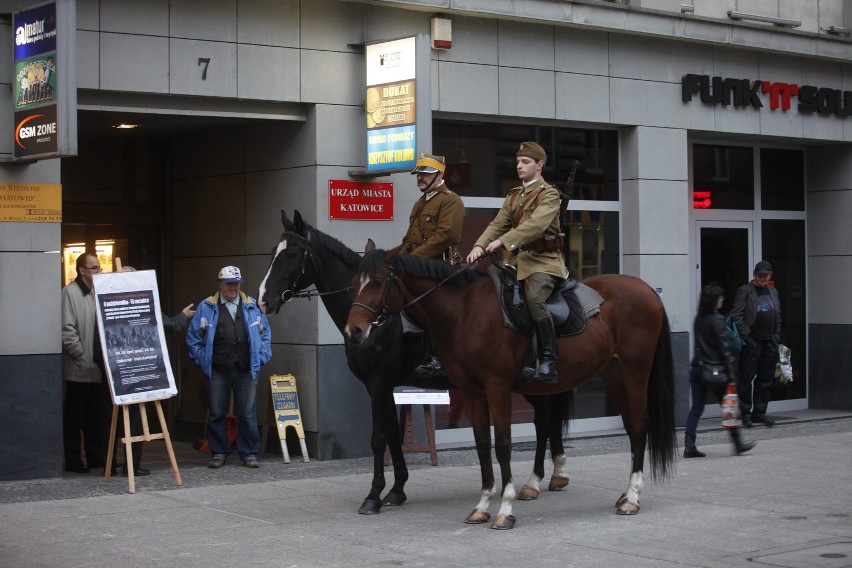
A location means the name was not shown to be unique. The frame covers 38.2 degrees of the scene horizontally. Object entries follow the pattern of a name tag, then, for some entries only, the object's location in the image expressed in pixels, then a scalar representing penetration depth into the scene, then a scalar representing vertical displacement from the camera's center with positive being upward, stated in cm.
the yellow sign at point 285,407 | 1262 -137
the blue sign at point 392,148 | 1239 +129
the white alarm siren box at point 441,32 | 1351 +266
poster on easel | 1105 -56
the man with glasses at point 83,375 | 1166 -95
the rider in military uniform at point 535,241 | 935 +25
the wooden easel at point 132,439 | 1084 -146
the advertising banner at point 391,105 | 1241 +174
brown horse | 903 -58
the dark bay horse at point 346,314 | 999 -34
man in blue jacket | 1235 -79
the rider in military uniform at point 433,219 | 1013 +46
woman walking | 1288 -83
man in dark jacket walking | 1573 -83
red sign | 1284 +79
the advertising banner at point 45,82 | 1042 +168
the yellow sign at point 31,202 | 1115 +68
